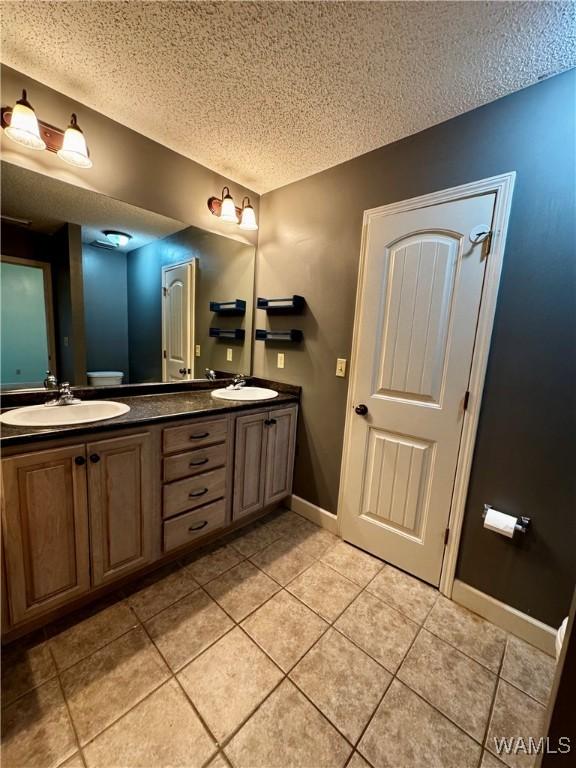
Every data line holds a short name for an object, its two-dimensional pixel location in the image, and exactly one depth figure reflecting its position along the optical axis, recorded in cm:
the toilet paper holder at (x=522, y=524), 137
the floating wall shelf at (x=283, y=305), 218
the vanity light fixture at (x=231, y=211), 211
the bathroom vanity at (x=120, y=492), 118
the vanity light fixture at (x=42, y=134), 128
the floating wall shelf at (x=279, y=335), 224
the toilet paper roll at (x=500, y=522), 138
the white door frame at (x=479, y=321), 139
